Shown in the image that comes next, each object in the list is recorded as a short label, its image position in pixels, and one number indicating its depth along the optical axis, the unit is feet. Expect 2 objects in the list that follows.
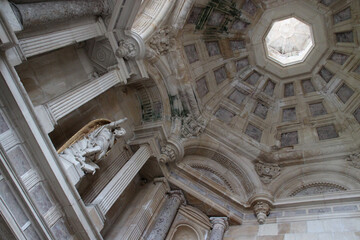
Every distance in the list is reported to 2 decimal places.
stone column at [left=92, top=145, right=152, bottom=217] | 30.72
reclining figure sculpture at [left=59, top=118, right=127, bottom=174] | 28.78
